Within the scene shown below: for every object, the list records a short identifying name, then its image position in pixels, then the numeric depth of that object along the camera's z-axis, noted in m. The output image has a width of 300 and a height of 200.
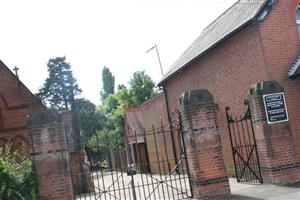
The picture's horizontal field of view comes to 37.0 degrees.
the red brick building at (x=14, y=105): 23.80
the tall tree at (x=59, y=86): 54.12
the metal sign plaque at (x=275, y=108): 11.88
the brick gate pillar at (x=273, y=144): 11.80
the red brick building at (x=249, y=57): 14.79
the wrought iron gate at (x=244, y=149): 13.94
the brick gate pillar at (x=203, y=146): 11.04
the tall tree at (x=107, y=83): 91.94
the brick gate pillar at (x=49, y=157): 10.10
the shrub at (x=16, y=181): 9.54
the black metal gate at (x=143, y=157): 13.32
